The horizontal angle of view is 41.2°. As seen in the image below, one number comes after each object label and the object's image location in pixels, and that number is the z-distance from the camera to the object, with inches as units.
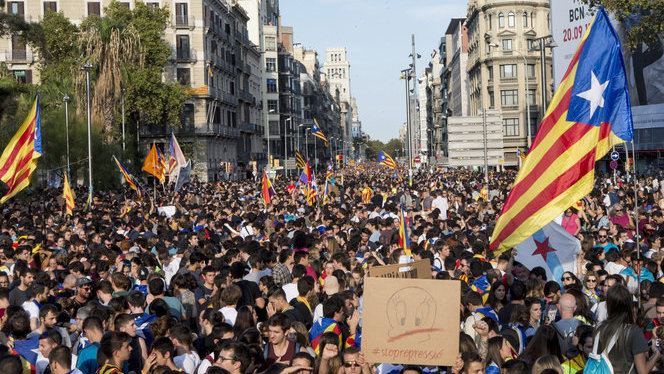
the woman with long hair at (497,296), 368.8
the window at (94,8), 2583.7
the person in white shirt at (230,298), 354.0
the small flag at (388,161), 1800.6
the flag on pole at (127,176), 1053.6
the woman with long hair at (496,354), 269.4
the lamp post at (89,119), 1328.7
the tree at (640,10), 1186.0
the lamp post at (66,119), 1596.2
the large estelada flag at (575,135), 308.7
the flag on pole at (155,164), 1219.2
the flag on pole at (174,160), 1136.8
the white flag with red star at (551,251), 454.9
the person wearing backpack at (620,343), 239.8
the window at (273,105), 4010.8
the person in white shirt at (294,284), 401.7
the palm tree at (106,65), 1934.1
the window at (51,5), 2556.6
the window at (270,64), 4170.8
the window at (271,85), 4079.7
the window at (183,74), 2662.4
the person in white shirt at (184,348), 293.0
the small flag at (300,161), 1598.2
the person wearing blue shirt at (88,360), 283.3
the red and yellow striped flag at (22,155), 743.1
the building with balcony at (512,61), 3351.4
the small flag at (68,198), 834.3
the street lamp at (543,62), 1186.9
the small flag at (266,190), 1004.6
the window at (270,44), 4178.2
